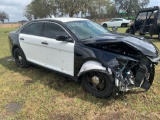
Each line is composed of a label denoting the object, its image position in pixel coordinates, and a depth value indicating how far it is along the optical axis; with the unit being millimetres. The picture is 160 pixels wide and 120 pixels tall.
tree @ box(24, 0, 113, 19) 18742
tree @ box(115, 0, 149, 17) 41647
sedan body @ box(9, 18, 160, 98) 2368
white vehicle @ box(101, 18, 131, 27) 18460
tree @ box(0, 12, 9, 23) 69208
